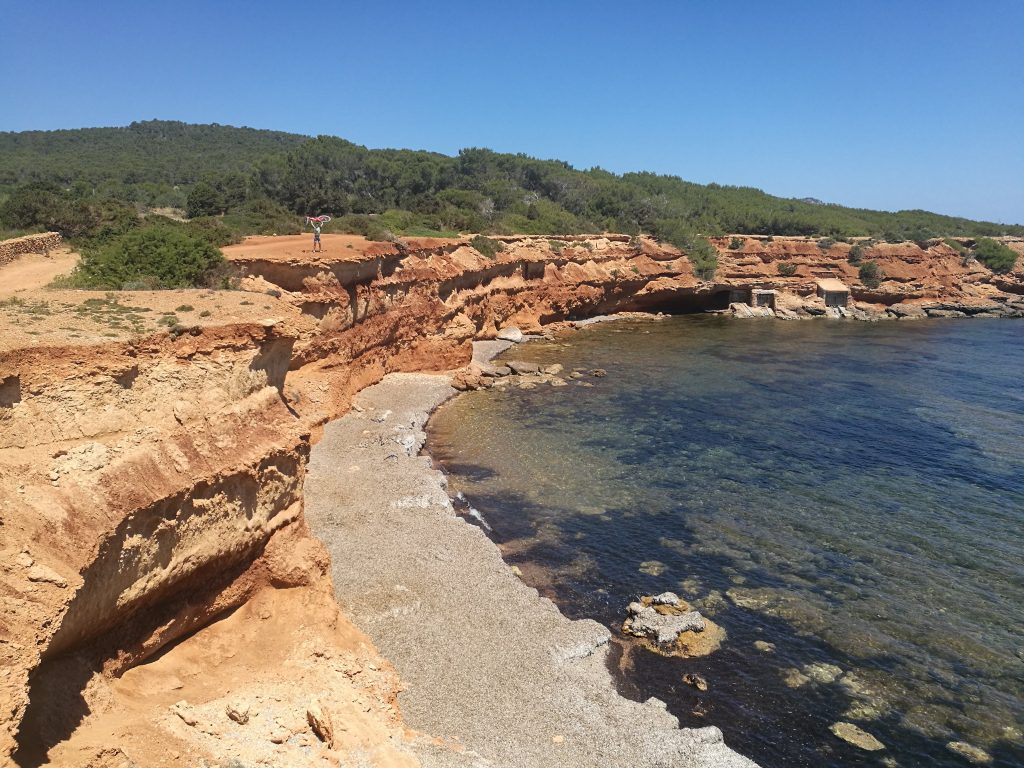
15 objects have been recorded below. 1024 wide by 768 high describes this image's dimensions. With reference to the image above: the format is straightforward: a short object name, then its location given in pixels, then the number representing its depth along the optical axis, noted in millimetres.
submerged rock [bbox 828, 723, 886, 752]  12859
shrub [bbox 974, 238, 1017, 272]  79062
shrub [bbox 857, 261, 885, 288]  73188
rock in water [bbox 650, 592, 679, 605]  17062
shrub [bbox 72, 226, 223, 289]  22859
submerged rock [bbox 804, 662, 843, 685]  14633
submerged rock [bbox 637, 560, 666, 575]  18906
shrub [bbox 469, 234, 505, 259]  49750
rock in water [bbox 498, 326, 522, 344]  50812
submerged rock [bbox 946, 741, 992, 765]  12539
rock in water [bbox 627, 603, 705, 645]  15742
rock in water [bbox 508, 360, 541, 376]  40531
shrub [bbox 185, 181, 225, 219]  54344
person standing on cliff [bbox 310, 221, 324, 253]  30734
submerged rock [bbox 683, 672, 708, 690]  14348
